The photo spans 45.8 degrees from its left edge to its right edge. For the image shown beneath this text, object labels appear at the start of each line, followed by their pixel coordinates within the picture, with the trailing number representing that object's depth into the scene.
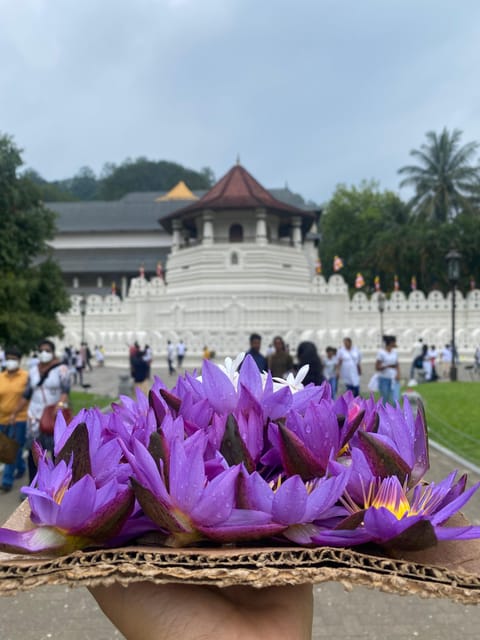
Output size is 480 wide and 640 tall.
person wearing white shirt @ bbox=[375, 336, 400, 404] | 9.96
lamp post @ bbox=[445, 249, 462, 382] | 17.31
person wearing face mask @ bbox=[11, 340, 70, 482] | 5.79
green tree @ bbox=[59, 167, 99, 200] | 103.37
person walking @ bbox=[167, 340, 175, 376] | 20.42
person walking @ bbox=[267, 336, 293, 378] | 8.15
